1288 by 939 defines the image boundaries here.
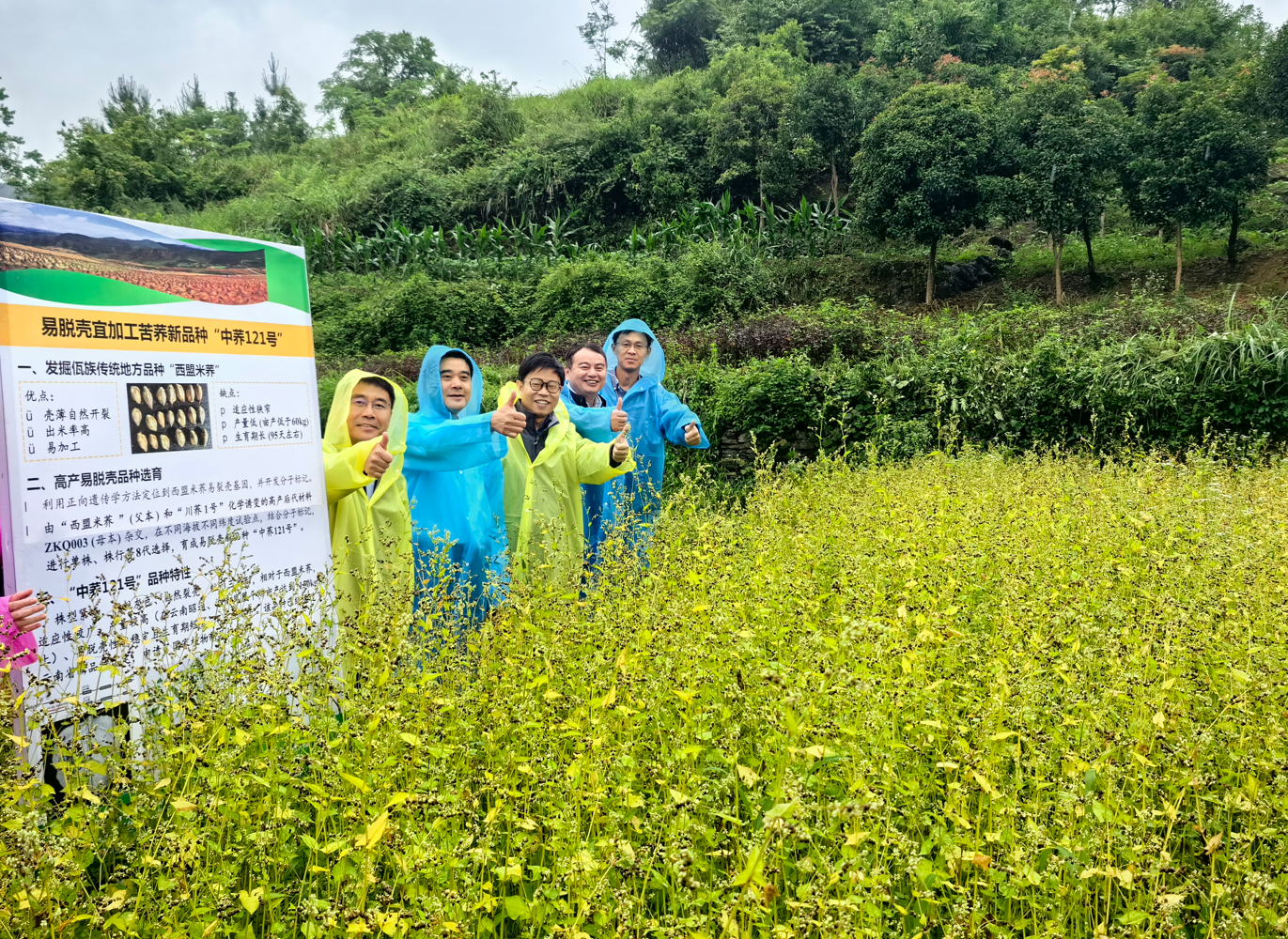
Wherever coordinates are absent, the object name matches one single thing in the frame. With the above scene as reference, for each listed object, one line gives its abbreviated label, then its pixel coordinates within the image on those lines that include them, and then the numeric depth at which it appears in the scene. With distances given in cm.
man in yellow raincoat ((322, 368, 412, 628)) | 328
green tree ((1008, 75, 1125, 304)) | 1320
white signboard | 220
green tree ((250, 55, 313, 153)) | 3841
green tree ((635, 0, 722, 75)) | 3117
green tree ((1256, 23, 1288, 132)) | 1387
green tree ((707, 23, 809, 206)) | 1944
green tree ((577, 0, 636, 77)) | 3556
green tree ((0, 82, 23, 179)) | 3156
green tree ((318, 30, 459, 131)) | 4072
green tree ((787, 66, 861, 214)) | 1817
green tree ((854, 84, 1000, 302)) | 1366
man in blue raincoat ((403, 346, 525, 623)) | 394
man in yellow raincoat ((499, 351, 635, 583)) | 434
